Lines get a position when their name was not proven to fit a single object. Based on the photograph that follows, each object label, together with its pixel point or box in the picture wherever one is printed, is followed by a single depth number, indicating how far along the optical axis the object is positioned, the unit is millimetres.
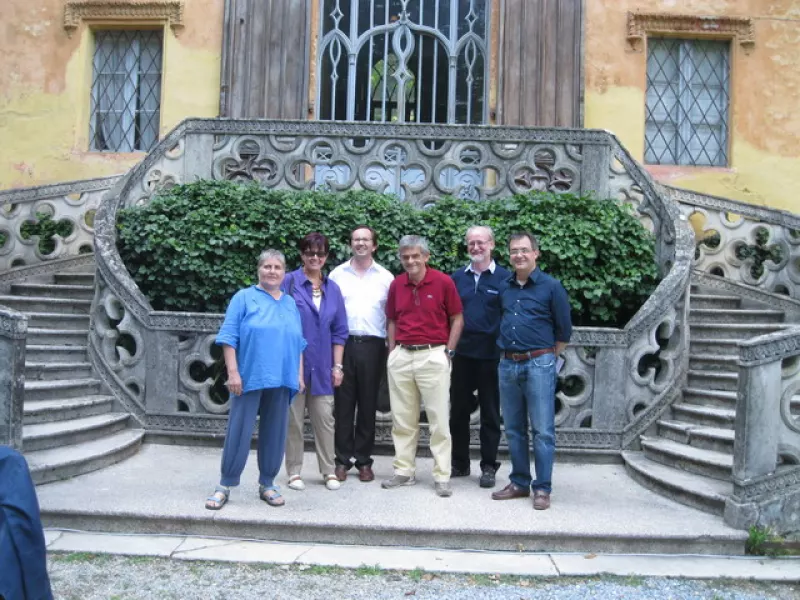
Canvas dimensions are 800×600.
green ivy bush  7320
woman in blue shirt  5117
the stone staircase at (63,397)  5888
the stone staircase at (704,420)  5586
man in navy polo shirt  5793
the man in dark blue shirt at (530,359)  5336
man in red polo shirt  5609
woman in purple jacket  5641
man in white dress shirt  5910
